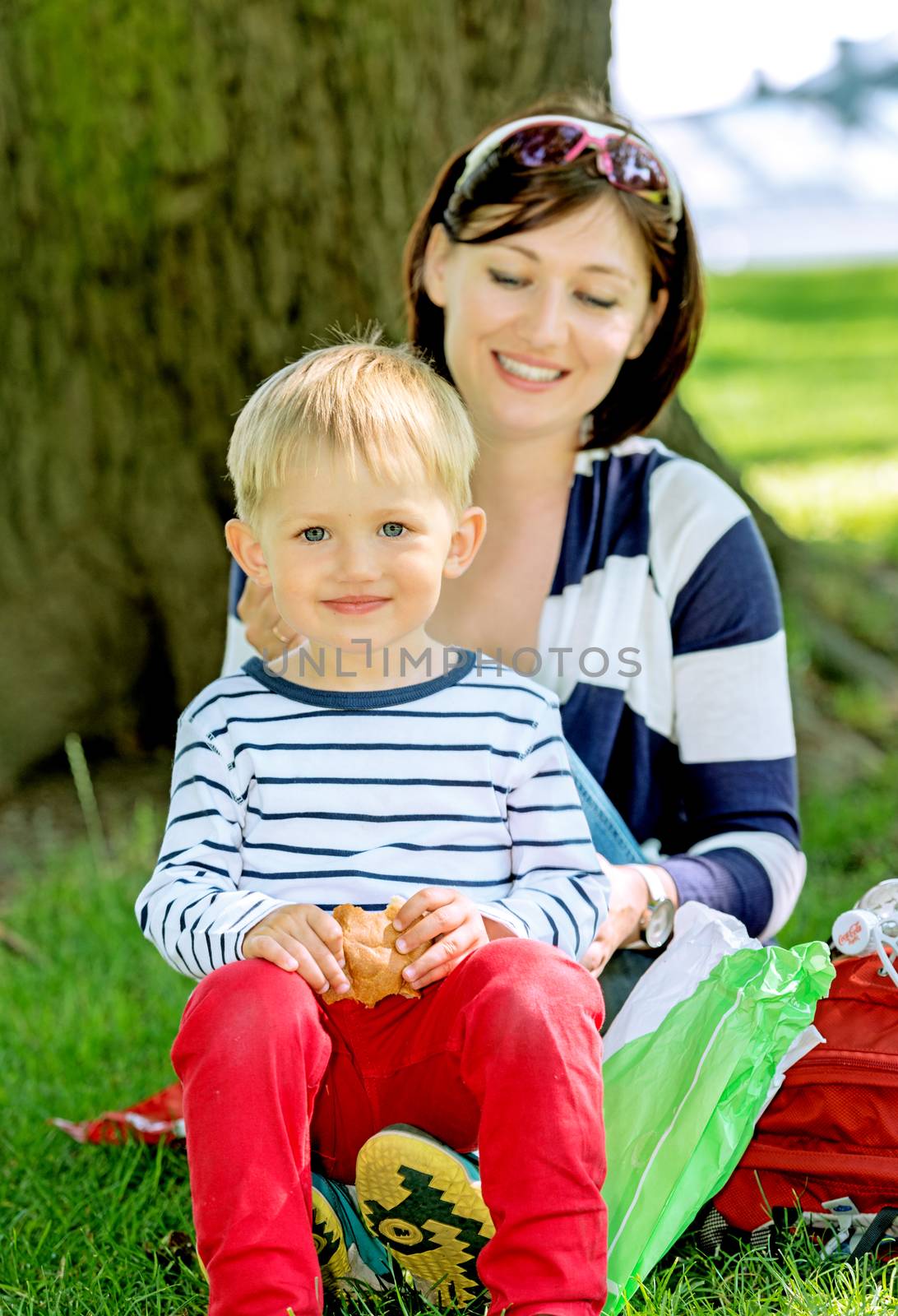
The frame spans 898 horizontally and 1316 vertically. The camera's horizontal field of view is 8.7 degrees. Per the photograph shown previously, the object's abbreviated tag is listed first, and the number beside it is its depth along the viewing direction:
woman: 3.88
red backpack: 3.64
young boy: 3.51
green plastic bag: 3.61
